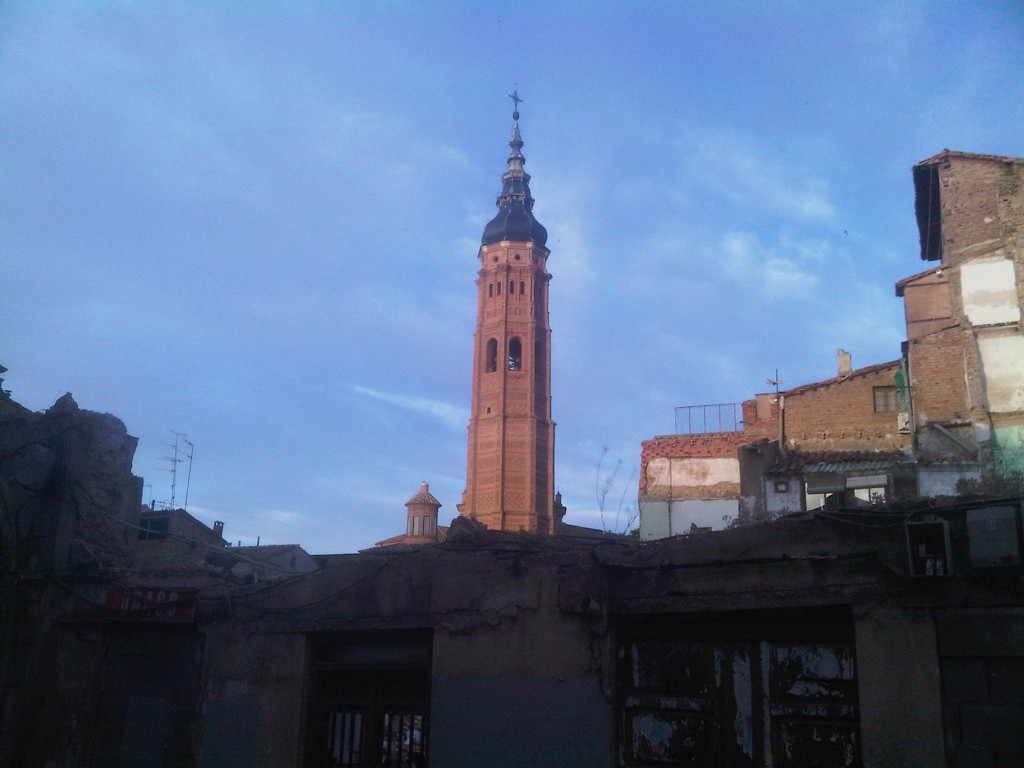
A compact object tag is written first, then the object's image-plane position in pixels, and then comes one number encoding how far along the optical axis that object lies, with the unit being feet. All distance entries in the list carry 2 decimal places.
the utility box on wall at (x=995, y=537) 19.40
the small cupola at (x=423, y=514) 215.57
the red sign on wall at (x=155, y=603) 32.94
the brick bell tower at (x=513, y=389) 217.15
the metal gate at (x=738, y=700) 21.86
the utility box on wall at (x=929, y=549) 20.15
